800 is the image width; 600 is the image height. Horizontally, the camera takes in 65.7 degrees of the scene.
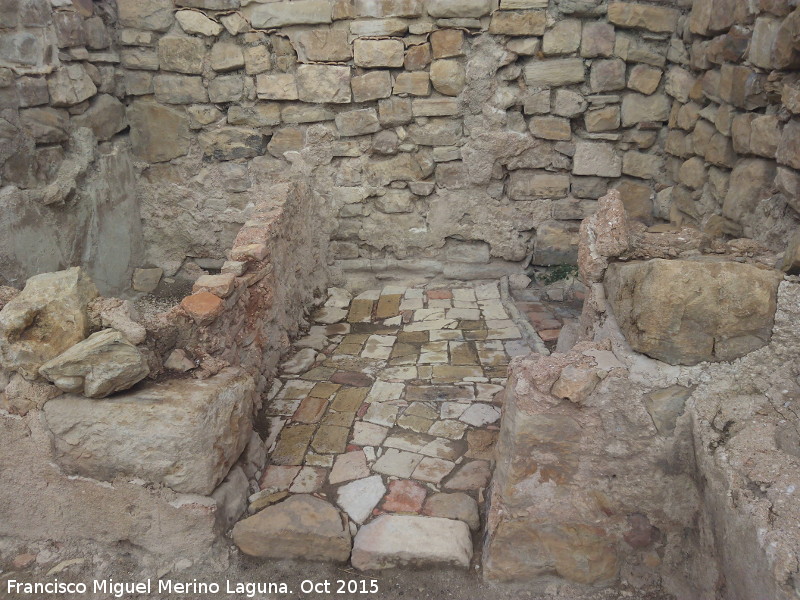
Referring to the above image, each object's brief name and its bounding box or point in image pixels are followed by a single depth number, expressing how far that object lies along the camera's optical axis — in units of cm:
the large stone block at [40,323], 252
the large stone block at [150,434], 255
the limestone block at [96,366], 248
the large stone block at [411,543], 261
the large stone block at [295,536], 268
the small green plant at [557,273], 540
